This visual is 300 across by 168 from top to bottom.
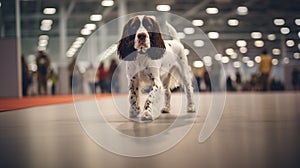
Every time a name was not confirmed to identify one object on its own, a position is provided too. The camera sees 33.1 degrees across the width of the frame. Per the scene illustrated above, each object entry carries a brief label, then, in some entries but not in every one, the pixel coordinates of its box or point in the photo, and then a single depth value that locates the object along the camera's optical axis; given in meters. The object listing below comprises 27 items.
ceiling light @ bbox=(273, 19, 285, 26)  36.57
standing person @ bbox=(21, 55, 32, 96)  21.98
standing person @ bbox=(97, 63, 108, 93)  24.88
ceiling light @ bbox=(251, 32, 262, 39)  45.88
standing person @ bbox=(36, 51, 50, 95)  20.89
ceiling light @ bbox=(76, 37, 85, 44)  38.77
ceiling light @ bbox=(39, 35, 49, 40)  35.17
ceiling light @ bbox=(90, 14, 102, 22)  31.86
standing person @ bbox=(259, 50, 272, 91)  21.77
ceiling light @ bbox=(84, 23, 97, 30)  34.00
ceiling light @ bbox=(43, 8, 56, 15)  29.14
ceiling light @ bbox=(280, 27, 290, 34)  39.84
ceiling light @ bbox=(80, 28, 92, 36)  35.76
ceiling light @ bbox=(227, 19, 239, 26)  37.59
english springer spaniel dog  5.28
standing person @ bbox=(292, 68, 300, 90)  30.23
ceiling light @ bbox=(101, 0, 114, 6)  27.14
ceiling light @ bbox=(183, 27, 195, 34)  42.79
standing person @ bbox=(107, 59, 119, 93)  23.53
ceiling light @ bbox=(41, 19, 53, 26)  32.08
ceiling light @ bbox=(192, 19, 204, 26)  36.34
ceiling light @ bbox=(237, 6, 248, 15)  29.75
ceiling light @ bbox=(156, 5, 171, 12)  26.09
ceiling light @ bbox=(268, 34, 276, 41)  46.50
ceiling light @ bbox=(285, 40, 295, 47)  46.08
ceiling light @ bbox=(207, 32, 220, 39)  43.81
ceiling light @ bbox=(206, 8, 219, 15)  31.90
